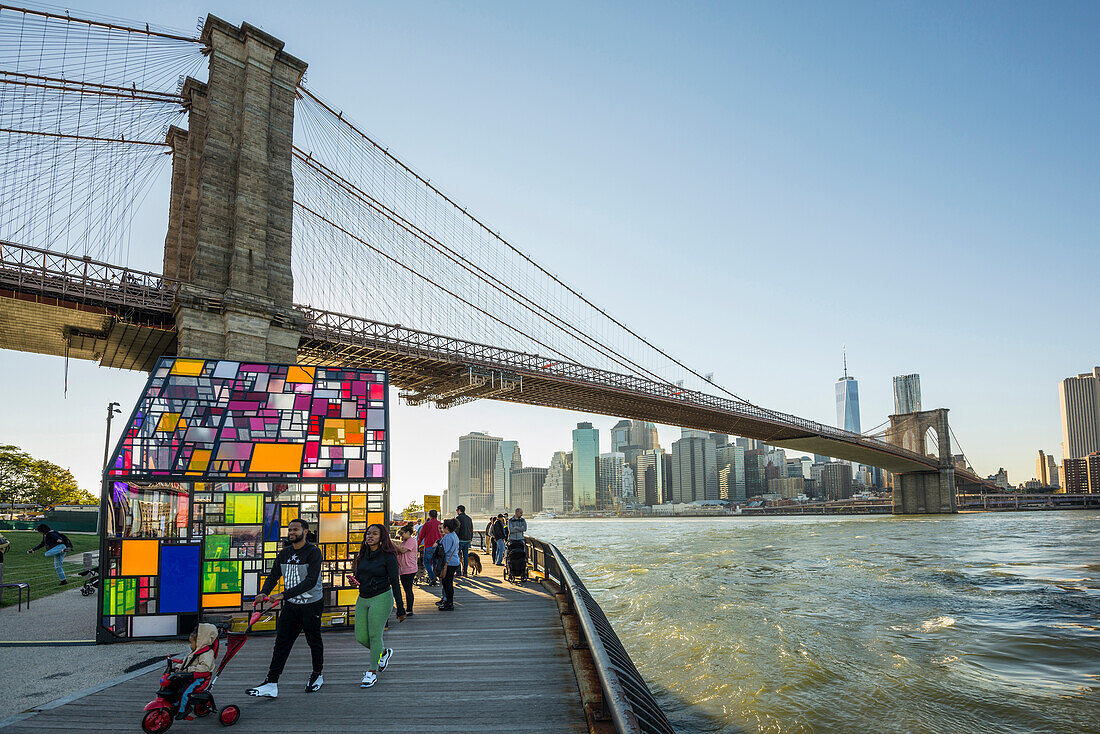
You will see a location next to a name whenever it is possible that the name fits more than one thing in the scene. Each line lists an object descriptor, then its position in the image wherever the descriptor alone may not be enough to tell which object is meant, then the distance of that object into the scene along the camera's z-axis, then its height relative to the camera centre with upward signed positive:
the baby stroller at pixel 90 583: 13.41 -2.57
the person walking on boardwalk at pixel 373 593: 6.55 -1.41
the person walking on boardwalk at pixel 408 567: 10.50 -1.88
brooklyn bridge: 22.64 +6.91
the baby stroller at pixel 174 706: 5.17 -2.03
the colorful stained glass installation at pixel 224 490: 8.62 -0.49
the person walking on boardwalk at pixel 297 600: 6.11 -1.38
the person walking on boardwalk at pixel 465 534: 13.50 -1.82
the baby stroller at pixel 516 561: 13.93 -2.36
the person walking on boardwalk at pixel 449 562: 10.66 -1.84
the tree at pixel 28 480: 60.25 -1.96
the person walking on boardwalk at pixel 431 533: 13.34 -1.64
